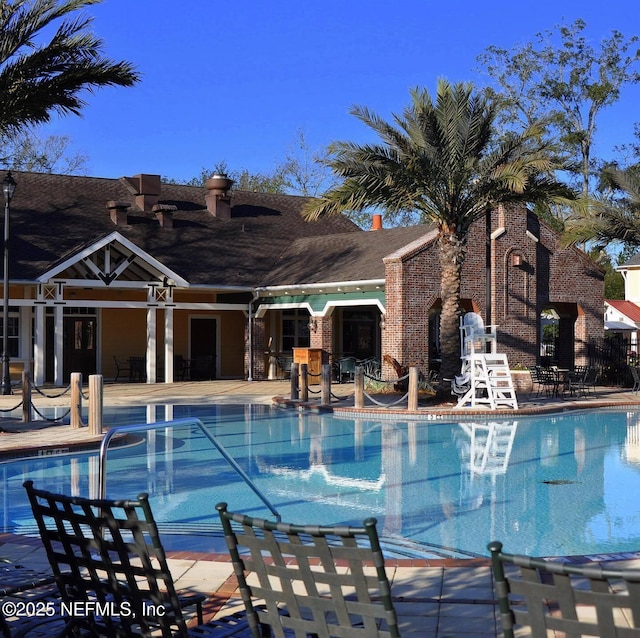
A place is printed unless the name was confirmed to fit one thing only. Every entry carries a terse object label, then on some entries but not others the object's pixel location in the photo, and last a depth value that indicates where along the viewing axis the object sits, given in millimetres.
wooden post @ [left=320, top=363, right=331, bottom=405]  20766
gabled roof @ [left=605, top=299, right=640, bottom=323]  47344
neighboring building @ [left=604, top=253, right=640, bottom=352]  46650
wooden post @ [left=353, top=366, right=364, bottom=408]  20062
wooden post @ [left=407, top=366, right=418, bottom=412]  19688
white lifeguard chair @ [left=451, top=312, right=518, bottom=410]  20312
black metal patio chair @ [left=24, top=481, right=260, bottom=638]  4129
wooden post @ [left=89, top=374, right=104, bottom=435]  14742
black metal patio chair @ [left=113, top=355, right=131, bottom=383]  28962
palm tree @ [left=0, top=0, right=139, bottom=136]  16047
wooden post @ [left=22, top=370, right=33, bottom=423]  17047
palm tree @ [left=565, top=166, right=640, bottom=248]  25781
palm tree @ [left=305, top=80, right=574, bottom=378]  20531
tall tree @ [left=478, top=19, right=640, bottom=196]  46844
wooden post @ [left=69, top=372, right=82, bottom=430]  15906
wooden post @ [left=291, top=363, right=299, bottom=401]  21984
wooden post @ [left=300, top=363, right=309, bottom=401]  21922
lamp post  21641
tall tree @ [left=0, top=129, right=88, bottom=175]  51469
